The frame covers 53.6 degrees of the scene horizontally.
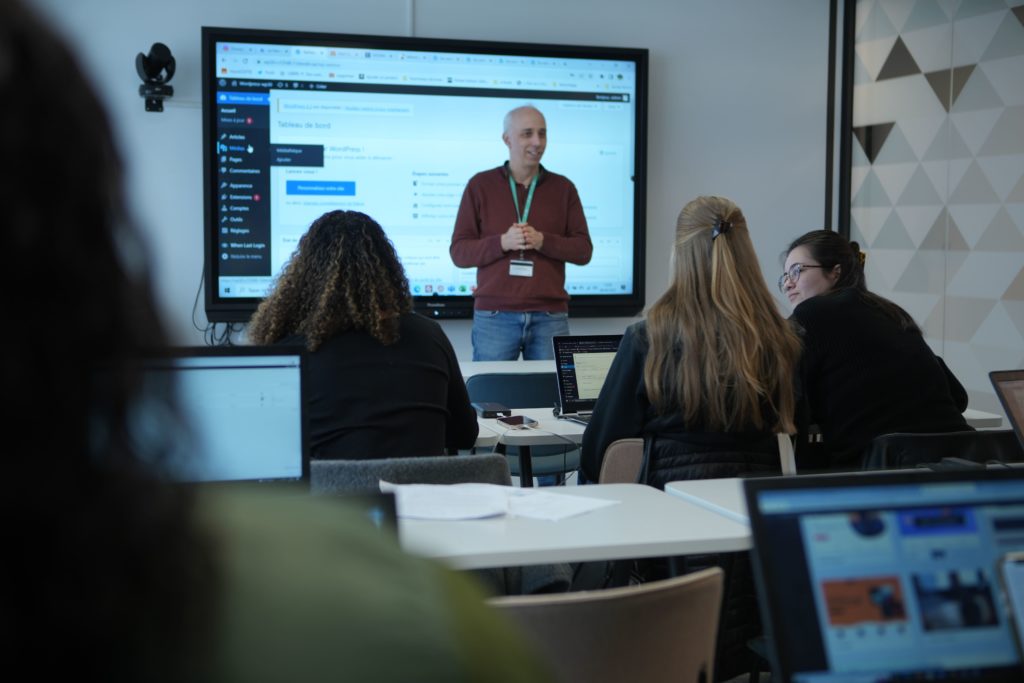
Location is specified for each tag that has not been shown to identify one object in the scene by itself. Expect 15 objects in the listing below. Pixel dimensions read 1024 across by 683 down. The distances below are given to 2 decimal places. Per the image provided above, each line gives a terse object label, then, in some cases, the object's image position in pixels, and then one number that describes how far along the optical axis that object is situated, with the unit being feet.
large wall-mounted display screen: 18.51
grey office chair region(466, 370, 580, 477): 13.76
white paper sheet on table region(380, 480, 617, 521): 6.55
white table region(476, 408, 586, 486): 10.84
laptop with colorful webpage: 3.63
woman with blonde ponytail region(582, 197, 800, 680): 8.70
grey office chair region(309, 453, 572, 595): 7.09
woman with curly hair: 8.43
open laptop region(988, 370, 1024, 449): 8.05
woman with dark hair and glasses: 10.27
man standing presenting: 18.21
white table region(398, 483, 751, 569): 5.81
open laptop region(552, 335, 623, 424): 12.10
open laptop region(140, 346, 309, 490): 6.68
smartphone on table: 11.38
